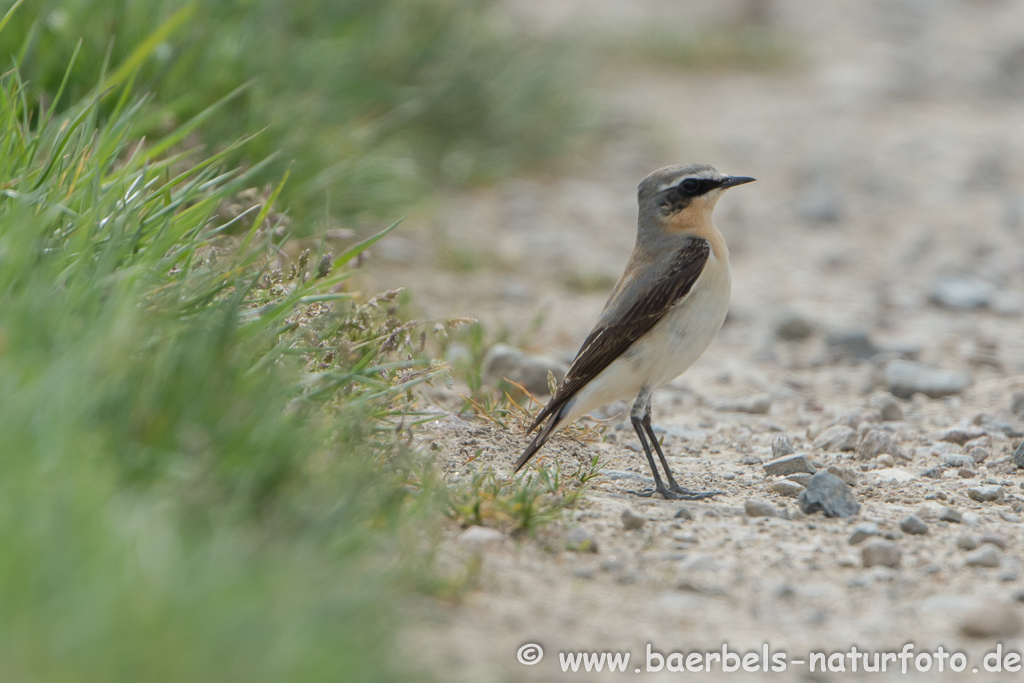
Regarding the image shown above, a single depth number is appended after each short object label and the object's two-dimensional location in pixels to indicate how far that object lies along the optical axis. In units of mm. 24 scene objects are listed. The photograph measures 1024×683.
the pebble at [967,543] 7816
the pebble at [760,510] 8461
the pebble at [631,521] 8016
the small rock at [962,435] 10469
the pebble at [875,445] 10109
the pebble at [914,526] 8055
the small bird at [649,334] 9656
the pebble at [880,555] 7496
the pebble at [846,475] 9297
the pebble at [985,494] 8852
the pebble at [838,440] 10406
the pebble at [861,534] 7863
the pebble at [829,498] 8430
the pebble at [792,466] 9437
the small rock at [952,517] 8336
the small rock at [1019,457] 9648
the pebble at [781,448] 10187
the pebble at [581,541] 7520
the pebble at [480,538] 7395
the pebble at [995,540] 7855
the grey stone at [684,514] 8375
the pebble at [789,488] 8945
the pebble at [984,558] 7516
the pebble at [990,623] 6500
